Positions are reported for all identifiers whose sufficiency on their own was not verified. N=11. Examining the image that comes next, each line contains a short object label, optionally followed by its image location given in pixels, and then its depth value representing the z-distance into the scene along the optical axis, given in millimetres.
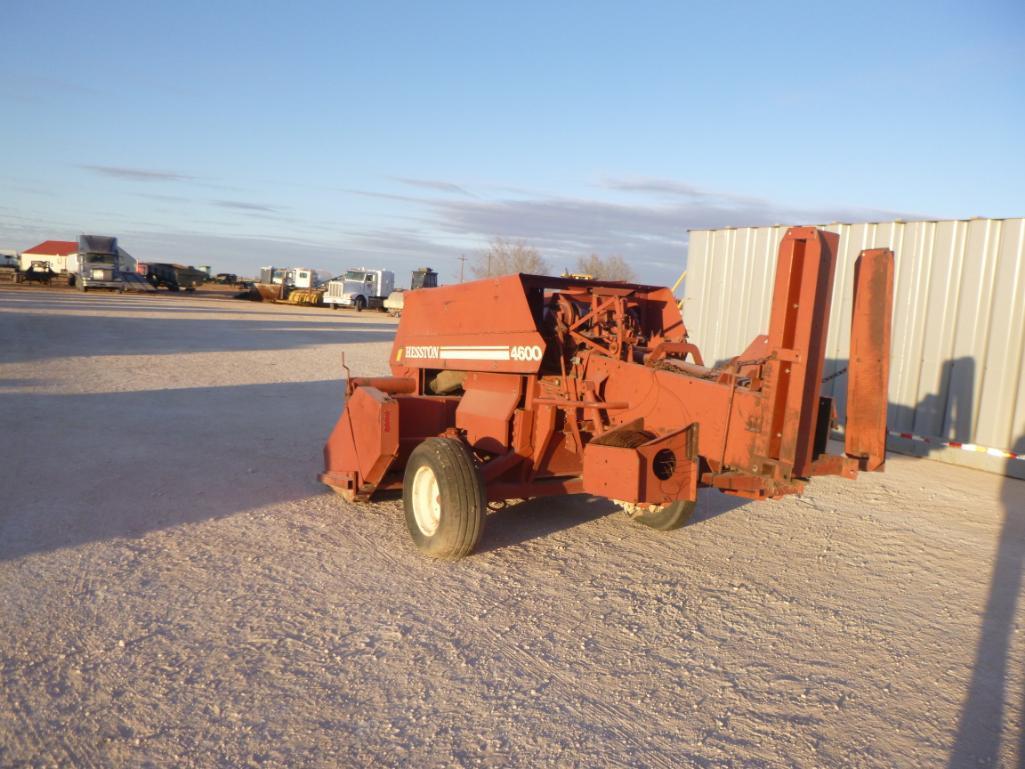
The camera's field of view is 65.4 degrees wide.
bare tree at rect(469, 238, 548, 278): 49469
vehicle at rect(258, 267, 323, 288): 56625
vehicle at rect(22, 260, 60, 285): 51812
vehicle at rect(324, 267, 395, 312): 48781
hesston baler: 4418
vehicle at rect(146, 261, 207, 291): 54625
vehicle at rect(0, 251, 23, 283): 51594
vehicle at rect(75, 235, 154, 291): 45625
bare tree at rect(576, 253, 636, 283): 51794
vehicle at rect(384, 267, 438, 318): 46094
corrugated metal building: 9828
